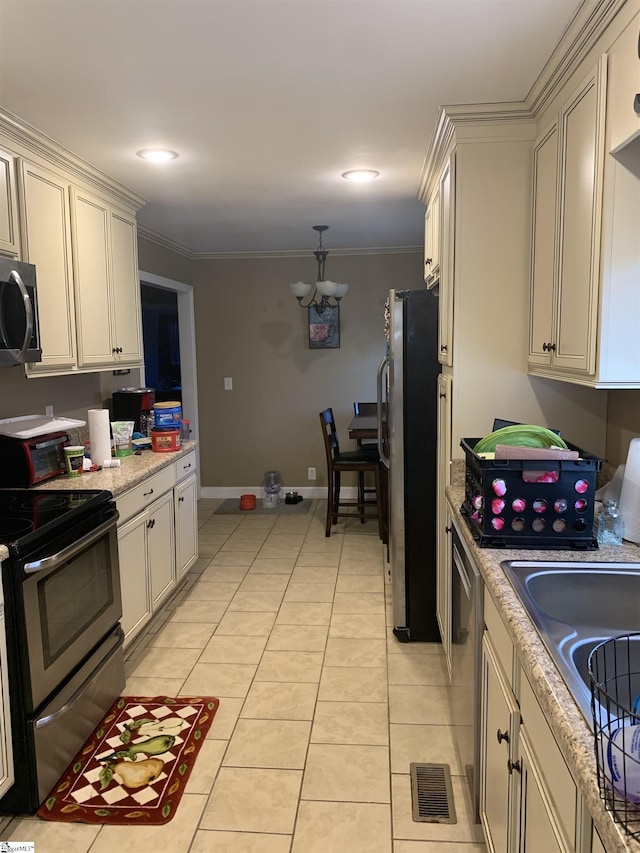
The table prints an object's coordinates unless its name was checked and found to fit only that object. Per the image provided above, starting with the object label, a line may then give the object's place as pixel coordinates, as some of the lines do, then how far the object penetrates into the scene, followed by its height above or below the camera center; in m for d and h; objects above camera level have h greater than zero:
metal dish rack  0.81 -0.54
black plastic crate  1.78 -0.39
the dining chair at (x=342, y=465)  4.73 -0.74
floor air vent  2.00 -1.42
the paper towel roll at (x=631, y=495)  1.80 -0.38
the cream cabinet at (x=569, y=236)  1.74 +0.41
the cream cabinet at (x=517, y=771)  1.06 -0.81
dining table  4.86 -0.47
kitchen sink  1.59 -0.58
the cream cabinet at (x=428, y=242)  3.54 +0.73
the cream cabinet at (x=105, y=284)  3.08 +0.47
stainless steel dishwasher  1.81 -0.93
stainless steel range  1.98 -0.89
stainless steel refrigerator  3.00 -0.43
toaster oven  2.69 -0.38
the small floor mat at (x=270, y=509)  5.62 -1.26
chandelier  4.81 +0.63
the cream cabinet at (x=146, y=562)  2.88 -0.95
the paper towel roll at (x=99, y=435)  3.11 -0.31
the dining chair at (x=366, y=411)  5.26 -0.38
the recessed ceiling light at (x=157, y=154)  2.85 +1.00
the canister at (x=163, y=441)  3.62 -0.40
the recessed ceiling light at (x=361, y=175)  3.26 +1.02
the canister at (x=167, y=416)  3.78 -0.27
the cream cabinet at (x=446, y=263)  2.57 +0.44
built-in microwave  2.34 +0.23
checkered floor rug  2.06 -1.42
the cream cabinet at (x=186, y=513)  3.66 -0.86
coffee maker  3.81 -0.21
